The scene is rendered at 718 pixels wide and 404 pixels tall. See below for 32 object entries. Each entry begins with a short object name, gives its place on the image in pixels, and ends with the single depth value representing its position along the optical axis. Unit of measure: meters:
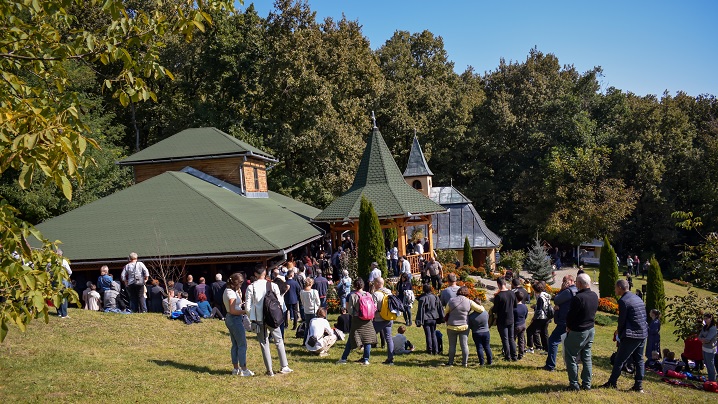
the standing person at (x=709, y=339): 11.80
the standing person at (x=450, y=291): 10.97
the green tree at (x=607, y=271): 27.94
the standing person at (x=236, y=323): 8.86
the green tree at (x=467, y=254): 35.72
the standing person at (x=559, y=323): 9.96
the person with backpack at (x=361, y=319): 10.06
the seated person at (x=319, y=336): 11.38
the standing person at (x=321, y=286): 15.71
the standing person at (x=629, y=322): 8.41
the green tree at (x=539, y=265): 29.45
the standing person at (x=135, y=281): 14.75
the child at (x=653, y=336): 13.01
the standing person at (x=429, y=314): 11.38
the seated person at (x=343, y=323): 12.96
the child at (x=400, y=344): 11.66
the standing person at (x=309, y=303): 11.92
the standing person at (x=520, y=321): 11.23
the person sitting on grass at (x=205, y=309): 14.88
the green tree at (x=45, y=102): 4.67
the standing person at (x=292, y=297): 13.83
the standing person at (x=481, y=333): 10.23
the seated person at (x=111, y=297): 14.97
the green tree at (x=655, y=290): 23.23
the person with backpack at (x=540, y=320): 11.45
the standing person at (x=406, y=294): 15.80
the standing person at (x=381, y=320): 10.38
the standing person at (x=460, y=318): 10.11
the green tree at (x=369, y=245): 21.09
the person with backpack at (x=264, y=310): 8.86
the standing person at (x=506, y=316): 10.53
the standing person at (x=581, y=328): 8.37
